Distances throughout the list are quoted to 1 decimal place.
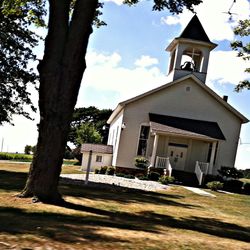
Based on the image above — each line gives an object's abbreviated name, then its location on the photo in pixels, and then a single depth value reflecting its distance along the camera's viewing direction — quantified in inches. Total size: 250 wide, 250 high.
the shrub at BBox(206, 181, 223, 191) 1078.4
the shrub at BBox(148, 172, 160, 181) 1141.1
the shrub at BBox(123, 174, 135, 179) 1148.4
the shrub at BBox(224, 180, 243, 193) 1147.3
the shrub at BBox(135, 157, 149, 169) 1213.7
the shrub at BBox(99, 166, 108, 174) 1225.2
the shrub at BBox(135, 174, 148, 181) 1126.2
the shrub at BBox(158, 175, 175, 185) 1070.8
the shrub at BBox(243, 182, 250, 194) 1147.9
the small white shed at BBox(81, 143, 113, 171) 1396.4
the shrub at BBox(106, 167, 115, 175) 1205.8
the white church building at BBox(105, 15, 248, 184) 1234.0
